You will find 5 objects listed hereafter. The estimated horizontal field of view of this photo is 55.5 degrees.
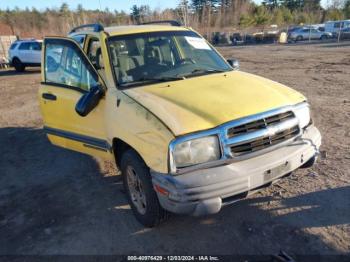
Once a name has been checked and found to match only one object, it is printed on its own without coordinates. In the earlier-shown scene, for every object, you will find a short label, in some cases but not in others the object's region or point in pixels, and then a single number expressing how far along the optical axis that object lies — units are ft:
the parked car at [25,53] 63.29
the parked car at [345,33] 119.65
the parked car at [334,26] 128.69
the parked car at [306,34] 131.54
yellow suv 9.30
